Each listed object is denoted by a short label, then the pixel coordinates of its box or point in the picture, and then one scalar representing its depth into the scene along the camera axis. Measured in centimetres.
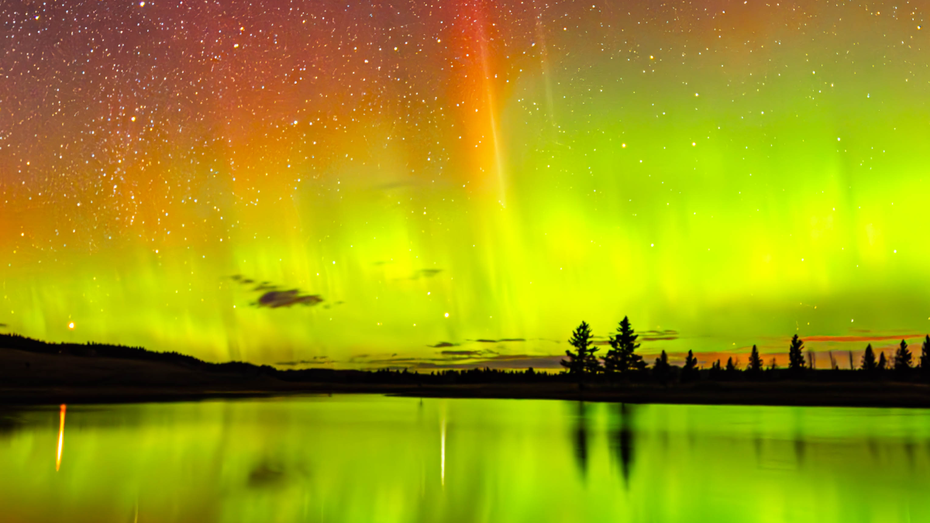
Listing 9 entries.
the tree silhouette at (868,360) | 15325
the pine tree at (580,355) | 9350
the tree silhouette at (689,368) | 13212
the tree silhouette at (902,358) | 13884
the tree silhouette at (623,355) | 9181
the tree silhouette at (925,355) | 13785
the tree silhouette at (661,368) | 10936
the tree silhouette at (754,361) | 15484
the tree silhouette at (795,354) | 15375
